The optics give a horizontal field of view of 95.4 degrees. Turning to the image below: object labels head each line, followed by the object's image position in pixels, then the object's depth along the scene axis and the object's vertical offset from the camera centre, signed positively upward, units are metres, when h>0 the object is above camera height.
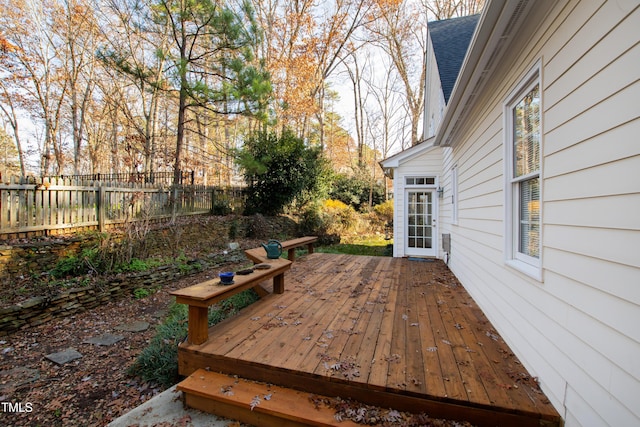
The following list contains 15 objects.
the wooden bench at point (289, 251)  4.71 -0.75
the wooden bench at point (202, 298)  2.45 -0.77
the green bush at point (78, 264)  4.79 -0.95
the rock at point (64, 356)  3.23 -1.68
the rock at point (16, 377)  2.74 -1.69
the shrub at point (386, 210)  13.76 +0.07
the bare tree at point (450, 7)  14.63 +10.61
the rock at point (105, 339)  3.68 -1.69
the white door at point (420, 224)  7.58 -0.32
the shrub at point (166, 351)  2.82 -1.50
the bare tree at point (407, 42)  15.94 +9.79
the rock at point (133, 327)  4.08 -1.68
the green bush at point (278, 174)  10.25 +1.32
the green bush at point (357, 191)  15.33 +1.12
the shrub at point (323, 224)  10.92 -0.50
